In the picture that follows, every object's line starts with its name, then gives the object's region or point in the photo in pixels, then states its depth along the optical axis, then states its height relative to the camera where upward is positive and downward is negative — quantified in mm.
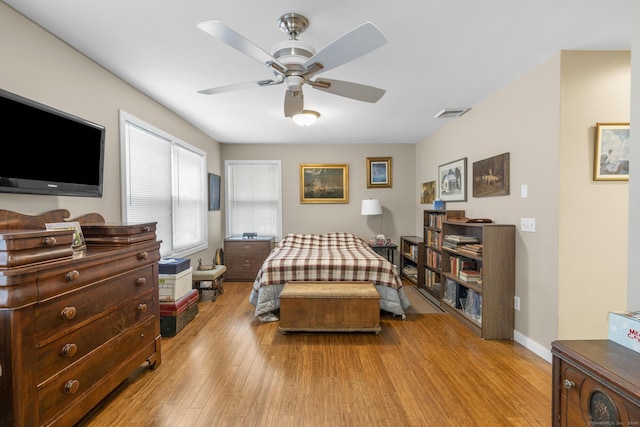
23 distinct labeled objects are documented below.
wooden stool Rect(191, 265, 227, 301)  3816 -940
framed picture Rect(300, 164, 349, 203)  5363 +488
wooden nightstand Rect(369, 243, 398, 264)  4889 -725
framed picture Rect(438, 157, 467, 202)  3666 +385
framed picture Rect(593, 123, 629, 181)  2205 +425
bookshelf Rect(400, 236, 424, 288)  4496 -847
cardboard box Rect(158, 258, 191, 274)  2926 -596
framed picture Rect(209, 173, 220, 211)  4816 +294
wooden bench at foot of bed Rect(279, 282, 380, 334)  2789 -1011
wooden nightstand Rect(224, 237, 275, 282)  4906 -831
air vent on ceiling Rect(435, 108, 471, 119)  3506 +1217
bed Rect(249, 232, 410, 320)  3188 -767
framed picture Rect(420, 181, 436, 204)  4640 +277
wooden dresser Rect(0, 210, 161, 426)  1207 -566
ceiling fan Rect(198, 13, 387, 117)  1365 +848
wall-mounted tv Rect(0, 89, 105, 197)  1585 +376
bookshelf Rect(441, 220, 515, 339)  2705 -704
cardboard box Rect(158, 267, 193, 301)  2898 -796
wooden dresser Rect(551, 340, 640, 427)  854 -579
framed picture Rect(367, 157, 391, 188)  5391 +698
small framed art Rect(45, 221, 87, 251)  1784 -124
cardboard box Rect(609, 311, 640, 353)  1006 -442
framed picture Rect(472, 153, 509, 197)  2846 +348
